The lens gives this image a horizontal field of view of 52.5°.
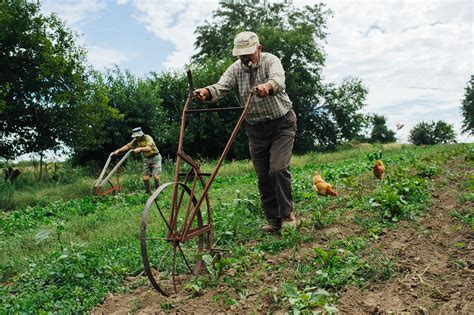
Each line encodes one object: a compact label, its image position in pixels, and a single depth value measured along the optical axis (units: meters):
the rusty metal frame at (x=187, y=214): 3.60
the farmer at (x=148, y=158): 13.02
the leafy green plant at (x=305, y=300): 3.21
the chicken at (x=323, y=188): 7.58
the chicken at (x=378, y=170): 8.82
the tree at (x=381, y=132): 56.74
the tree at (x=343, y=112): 37.53
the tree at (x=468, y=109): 53.64
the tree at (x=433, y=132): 57.10
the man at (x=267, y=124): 5.01
